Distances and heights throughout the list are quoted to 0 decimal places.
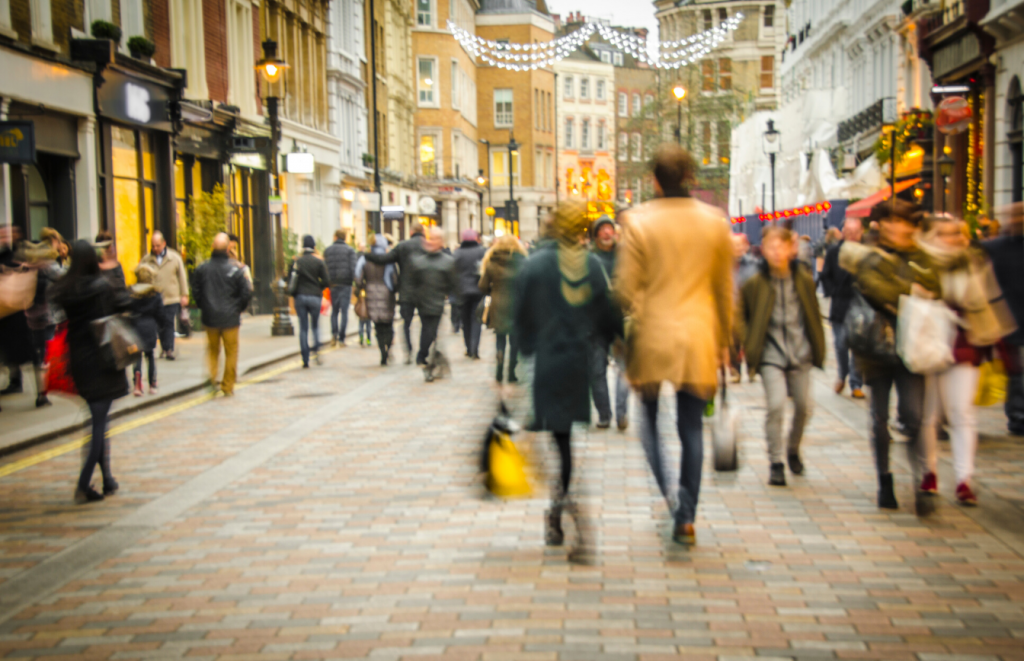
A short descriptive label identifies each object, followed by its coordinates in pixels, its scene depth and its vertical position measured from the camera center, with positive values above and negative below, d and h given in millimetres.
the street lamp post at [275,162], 21266 +1546
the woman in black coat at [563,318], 5898 -403
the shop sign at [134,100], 20453 +2658
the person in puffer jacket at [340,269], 18781 -425
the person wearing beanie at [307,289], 16578 -653
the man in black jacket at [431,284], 15273 -568
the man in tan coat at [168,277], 15320 -421
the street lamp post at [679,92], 35662 +4509
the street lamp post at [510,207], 50906 +1588
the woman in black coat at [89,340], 7641 -615
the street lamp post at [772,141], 35500 +2948
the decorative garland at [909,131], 28812 +2609
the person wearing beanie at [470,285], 16969 -644
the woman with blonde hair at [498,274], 12599 -384
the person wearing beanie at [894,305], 6918 -416
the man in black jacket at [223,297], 13070 -597
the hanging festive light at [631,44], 34562 +6094
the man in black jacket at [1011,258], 8438 -181
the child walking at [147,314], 11653 -750
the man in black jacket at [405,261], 15617 -260
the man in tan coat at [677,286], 5711 -237
